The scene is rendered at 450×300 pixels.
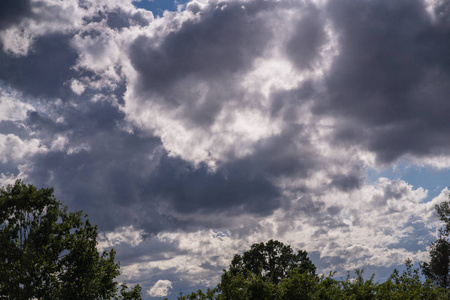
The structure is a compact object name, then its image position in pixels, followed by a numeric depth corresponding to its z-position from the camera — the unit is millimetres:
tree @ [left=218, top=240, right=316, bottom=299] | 79562
